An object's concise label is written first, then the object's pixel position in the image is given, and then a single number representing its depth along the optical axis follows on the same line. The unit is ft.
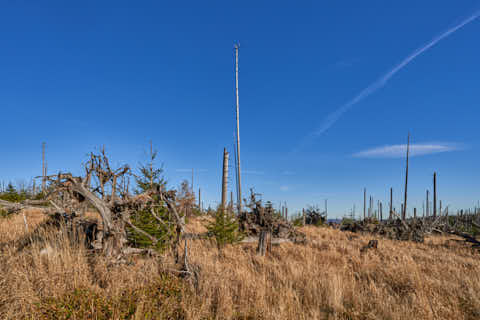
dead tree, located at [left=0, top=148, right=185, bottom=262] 15.74
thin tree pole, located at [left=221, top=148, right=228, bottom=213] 65.37
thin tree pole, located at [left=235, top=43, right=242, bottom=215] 70.59
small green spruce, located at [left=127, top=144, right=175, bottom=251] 23.07
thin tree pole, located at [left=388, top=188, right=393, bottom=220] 147.51
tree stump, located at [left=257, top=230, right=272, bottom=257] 26.80
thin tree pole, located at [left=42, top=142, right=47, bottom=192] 111.90
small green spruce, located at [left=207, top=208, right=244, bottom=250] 29.66
